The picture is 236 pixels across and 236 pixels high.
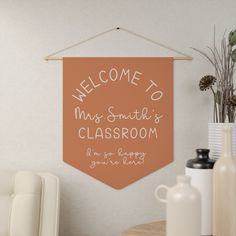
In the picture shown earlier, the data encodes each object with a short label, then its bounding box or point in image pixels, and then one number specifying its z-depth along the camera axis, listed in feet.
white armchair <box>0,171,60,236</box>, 6.37
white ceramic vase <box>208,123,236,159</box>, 5.88
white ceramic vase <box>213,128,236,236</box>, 4.51
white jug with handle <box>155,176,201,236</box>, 4.05
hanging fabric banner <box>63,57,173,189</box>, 7.29
